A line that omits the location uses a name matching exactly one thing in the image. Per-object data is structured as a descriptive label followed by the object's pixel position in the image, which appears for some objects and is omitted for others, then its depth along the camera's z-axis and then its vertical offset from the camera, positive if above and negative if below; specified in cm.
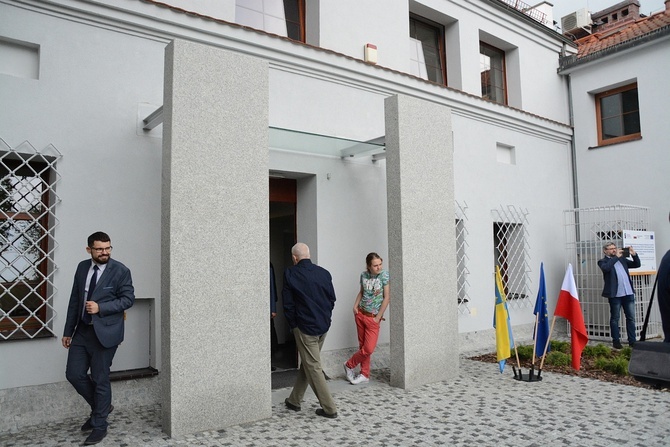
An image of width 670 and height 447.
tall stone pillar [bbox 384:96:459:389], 631 +23
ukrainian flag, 663 -83
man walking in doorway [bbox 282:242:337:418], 516 -52
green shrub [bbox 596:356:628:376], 698 -143
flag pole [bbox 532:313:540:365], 671 -79
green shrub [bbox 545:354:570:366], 748 -141
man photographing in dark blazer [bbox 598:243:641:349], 902 -51
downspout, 1148 +227
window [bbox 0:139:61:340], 506 +33
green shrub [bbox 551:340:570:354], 844 -141
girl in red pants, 660 -60
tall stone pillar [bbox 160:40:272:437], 461 +24
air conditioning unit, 1404 +649
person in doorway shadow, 700 -104
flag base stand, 663 -147
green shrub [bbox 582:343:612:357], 815 -143
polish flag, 636 -65
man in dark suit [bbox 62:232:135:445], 443 -48
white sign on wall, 941 +23
